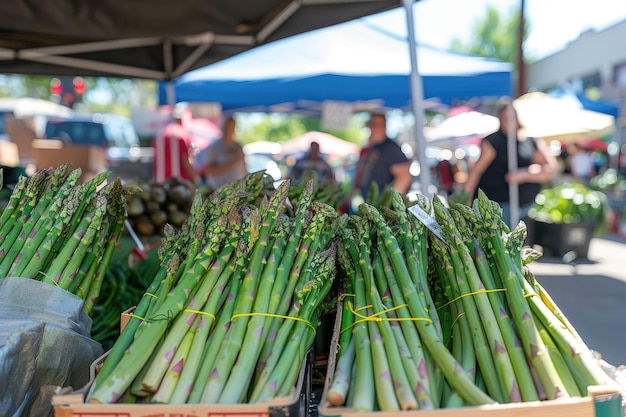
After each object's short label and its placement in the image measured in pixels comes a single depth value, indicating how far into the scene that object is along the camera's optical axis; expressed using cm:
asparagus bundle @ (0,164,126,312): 225
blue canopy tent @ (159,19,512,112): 646
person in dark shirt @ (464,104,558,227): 617
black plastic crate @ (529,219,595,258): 884
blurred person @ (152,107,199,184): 777
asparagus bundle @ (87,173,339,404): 168
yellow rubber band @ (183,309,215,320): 187
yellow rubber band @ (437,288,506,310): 194
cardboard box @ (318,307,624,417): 152
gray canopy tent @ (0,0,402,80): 459
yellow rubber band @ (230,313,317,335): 187
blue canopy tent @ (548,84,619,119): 1130
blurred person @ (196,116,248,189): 742
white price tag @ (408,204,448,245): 215
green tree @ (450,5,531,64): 4238
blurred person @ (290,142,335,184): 774
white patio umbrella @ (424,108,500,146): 1099
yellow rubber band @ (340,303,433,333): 185
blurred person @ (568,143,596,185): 1537
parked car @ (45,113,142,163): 1748
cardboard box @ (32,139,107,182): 752
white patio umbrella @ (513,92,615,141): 916
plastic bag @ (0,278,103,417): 189
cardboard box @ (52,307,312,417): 156
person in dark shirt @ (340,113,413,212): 665
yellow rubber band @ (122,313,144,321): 196
